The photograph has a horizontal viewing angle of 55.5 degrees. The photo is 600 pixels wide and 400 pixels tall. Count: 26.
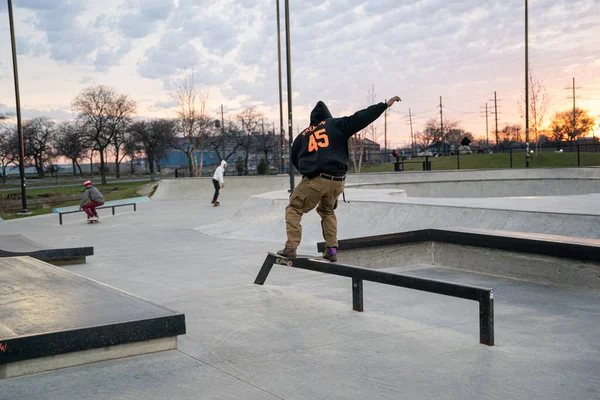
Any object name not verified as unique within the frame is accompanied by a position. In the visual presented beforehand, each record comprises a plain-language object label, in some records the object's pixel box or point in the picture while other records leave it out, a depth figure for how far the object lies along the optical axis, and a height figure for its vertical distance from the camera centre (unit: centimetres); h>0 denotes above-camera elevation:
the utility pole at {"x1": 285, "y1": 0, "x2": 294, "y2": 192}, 1764 +347
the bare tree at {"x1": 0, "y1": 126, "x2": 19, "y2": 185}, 8075 +444
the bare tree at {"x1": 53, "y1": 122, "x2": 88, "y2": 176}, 6425 +428
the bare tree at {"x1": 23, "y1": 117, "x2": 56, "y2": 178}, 8331 +573
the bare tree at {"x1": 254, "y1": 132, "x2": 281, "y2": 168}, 8328 +389
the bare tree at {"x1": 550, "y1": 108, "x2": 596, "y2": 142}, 8506 +491
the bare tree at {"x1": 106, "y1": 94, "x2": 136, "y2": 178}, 6419 +664
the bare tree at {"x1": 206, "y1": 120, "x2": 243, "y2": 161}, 7819 +449
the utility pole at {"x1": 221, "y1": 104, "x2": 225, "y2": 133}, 8054 +665
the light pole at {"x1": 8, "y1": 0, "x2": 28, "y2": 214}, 2159 +299
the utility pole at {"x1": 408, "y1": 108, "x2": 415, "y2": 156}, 9741 +722
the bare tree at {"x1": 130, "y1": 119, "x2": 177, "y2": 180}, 7300 +495
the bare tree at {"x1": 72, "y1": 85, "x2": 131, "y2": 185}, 6297 +685
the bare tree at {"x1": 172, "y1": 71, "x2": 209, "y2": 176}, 4241 +431
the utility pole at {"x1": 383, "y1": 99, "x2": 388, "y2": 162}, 5680 +351
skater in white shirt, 2250 -37
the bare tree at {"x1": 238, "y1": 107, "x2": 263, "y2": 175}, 8238 +645
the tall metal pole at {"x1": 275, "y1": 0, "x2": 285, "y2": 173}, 2119 +311
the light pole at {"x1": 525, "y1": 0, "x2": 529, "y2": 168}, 3200 +575
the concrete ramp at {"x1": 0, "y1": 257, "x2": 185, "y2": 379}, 359 -102
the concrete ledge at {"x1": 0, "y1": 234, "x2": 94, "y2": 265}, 842 -116
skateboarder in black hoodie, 587 -2
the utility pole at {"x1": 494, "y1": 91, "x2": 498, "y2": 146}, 8612 +815
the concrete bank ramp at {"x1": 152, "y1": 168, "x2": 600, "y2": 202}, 2123 -86
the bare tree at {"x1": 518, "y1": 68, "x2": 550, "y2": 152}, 4644 +385
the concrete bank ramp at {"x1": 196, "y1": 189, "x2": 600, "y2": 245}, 829 -96
